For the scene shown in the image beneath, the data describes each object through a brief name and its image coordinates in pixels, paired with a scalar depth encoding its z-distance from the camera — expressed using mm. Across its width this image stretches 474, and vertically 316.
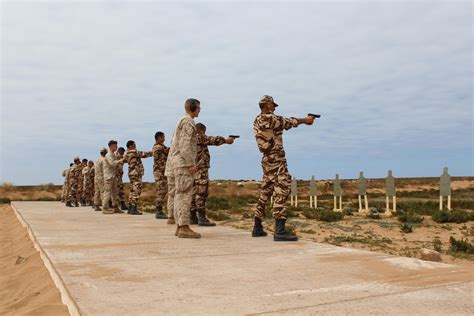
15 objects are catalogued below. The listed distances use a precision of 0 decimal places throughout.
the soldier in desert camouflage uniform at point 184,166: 6113
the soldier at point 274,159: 5949
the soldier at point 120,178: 13463
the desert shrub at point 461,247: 7400
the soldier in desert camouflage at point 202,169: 8078
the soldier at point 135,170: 11617
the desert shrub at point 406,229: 10129
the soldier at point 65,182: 20742
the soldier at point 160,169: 10469
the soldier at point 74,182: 18141
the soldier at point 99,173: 13789
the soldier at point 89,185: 17786
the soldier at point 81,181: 19217
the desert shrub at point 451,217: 12344
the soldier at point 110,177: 12062
